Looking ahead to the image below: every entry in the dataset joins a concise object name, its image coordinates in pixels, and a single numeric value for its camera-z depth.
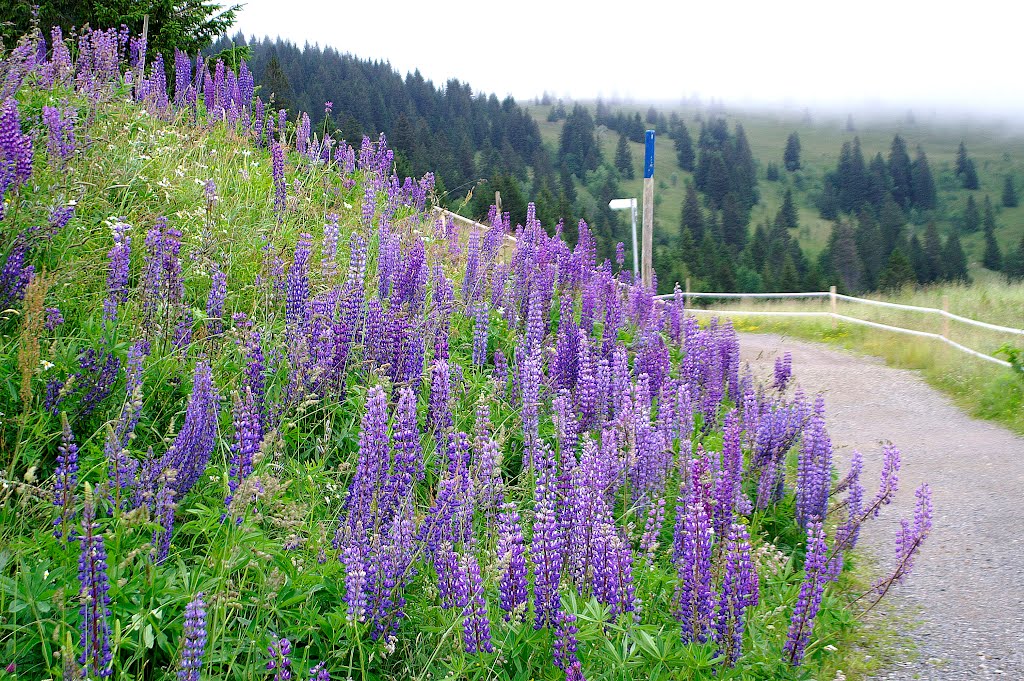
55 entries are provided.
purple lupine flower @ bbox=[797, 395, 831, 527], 5.95
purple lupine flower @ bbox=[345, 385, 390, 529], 3.30
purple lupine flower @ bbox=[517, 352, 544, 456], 4.82
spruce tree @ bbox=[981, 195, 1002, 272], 146.88
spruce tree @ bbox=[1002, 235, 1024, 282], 121.56
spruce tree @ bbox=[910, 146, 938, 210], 174.62
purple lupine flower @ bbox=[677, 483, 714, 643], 3.55
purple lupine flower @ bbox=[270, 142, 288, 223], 7.47
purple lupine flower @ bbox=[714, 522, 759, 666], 3.54
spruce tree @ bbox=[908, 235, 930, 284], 107.78
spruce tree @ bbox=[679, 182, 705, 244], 132.38
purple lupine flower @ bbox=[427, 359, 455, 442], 4.55
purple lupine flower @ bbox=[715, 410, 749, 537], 4.70
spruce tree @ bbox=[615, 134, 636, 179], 173.39
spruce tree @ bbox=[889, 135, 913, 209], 174.38
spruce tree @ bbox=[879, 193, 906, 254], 119.44
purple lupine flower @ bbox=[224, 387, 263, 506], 3.22
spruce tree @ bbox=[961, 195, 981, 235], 167.25
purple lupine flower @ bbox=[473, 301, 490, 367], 6.21
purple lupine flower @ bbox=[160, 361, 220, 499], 3.46
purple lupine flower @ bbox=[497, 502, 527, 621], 3.24
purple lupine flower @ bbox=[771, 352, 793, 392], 8.50
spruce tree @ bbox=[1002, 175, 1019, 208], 182.25
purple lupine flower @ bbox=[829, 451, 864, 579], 5.09
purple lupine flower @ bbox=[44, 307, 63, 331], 4.20
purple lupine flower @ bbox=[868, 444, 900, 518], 5.34
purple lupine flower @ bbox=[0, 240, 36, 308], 4.30
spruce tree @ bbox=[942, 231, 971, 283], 111.75
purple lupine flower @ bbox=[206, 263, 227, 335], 4.76
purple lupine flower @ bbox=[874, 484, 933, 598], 4.86
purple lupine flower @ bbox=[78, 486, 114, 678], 2.40
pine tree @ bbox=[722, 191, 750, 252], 129.88
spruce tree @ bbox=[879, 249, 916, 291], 94.29
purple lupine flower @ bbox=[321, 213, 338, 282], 5.73
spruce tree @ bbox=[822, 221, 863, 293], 106.62
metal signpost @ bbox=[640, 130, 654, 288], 12.77
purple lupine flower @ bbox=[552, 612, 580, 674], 3.05
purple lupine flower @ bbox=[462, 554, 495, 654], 2.97
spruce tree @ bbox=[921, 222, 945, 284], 108.69
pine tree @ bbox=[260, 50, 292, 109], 21.92
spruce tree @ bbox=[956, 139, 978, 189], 193.25
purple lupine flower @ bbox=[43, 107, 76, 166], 5.86
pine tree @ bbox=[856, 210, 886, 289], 105.88
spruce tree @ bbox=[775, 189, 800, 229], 167.38
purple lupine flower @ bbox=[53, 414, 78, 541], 2.61
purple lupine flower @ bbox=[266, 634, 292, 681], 2.55
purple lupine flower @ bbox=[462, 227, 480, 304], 7.30
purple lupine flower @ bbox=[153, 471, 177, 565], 3.04
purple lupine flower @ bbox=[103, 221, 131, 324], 4.64
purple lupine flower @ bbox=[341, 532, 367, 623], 2.87
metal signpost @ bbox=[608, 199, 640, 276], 13.58
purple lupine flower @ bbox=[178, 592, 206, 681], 2.33
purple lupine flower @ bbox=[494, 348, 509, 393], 5.91
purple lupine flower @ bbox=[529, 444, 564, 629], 3.22
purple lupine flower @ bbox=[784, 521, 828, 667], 4.01
